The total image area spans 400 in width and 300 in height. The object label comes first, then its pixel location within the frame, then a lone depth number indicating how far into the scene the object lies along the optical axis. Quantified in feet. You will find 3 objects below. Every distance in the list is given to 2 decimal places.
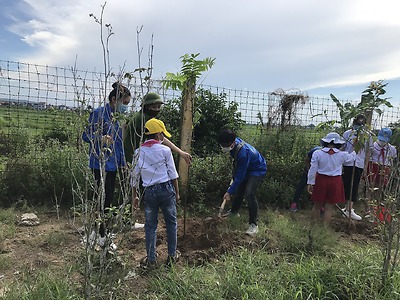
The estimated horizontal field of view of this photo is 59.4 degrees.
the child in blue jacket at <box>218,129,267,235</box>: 14.48
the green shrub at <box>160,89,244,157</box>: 26.86
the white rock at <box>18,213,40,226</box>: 14.99
